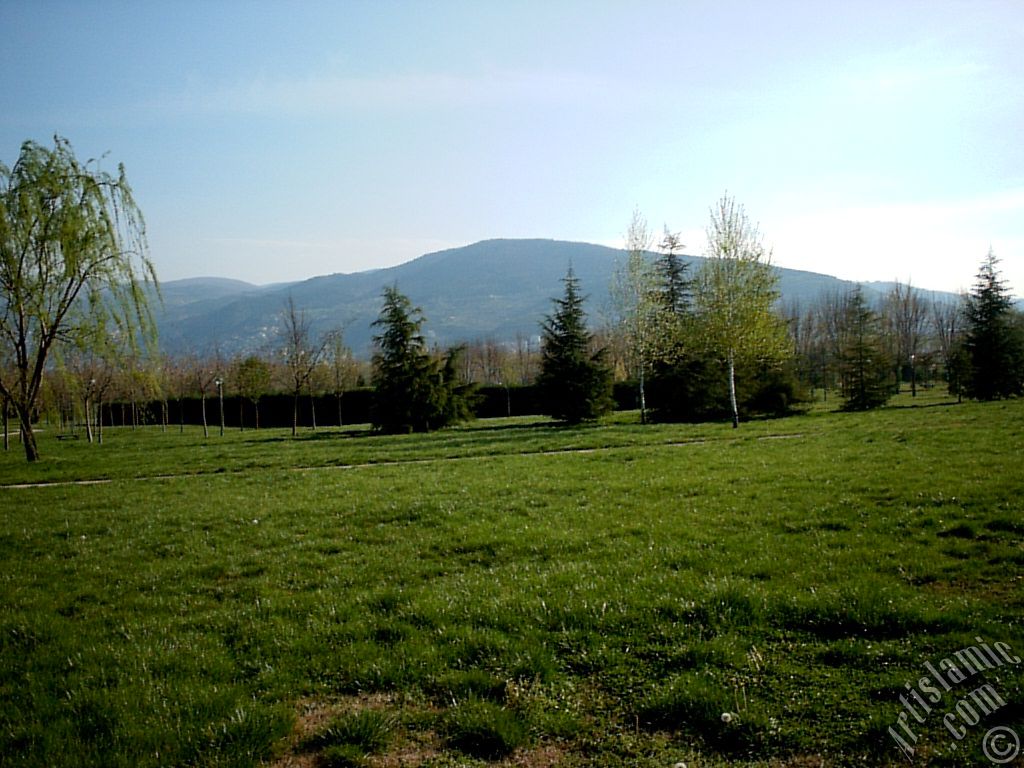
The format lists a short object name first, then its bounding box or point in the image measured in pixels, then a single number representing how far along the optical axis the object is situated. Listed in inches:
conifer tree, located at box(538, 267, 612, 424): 1565.0
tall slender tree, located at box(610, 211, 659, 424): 1660.9
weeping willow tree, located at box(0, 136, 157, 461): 1008.9
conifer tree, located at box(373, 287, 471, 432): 1633.9
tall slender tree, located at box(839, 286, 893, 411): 1647.4
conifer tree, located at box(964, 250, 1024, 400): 1595.7
